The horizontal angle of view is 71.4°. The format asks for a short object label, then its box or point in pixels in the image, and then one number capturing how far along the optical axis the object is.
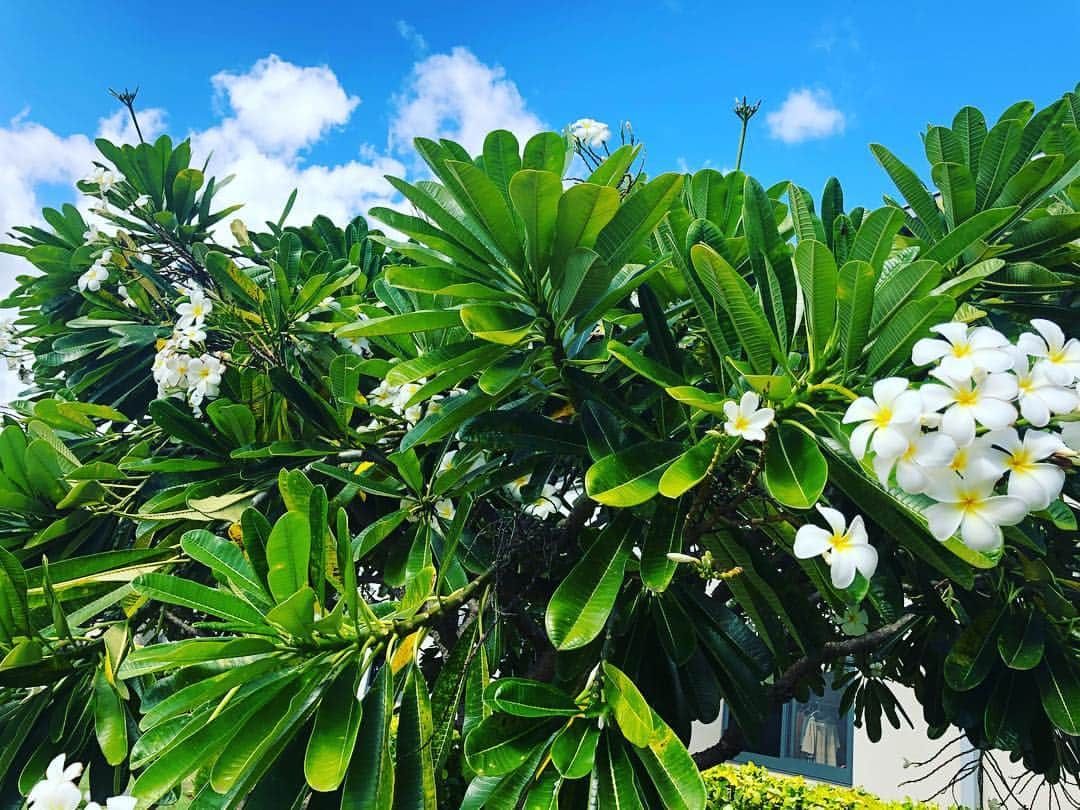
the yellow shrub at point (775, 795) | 3.57
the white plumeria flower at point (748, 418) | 0.88
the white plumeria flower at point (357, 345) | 1.92
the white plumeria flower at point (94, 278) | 2.27
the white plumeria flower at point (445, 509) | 1.43
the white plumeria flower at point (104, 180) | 2.55
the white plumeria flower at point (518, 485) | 1.42
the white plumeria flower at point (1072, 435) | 0.71
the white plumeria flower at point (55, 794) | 0.96
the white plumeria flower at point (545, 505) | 1.51
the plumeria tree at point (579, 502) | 0.90
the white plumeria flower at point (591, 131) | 1.96
